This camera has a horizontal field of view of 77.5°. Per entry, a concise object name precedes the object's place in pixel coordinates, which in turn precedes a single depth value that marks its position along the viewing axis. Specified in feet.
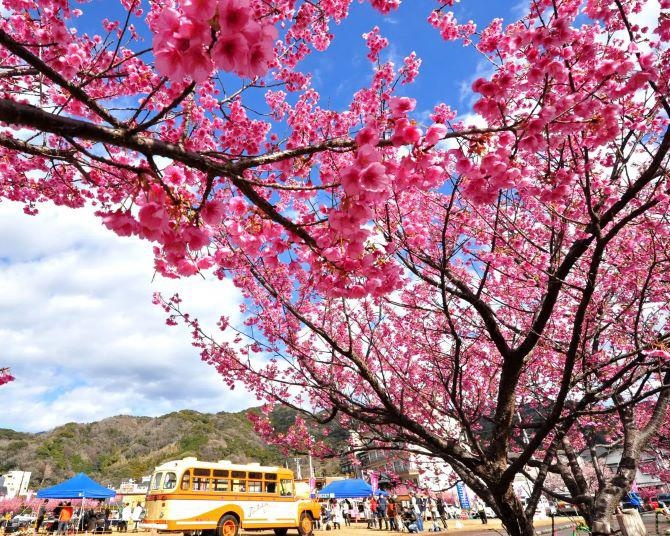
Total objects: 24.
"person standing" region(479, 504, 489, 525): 68.35
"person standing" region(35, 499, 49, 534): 54.60
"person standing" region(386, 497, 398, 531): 59.52
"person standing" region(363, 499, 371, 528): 74.88
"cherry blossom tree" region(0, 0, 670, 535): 6.56
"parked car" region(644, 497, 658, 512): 73.56
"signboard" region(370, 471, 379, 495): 64.10
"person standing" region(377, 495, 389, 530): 61.93
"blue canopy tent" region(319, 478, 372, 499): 65.87
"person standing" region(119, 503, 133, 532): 64.85
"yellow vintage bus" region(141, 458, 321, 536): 39.47
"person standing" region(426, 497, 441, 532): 58.65
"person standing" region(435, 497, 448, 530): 62.95
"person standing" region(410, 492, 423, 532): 56.84
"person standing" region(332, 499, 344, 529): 71.81
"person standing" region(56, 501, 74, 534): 50.38
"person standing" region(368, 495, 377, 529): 67.41
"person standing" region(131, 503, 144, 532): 68.08
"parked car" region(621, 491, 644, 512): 66.23
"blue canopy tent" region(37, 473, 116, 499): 55.21
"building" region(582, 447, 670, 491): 58.42
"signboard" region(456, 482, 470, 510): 102.42
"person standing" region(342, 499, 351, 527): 77.12
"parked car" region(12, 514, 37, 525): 59.81
